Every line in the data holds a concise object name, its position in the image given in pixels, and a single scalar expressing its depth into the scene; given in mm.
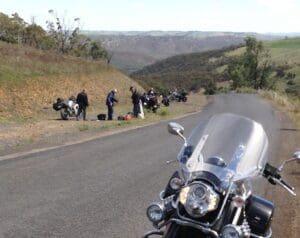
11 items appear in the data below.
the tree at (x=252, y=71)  98812
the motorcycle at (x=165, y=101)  45534
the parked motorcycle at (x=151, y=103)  36094
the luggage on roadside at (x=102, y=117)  30180
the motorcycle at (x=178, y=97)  53500
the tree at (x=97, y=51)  83425
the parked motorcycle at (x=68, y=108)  29847
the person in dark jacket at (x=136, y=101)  31153
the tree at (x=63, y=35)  71938
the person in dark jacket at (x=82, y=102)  30075
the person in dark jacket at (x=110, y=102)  30141
